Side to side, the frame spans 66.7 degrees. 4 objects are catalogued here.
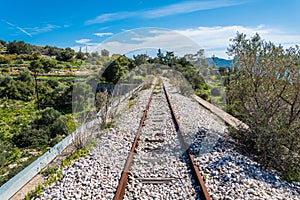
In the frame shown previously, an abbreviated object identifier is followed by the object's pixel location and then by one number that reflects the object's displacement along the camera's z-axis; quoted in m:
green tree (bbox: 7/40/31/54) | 42.62
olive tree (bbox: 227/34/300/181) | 4.20
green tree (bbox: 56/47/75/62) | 40.00
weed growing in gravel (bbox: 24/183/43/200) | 3.21
